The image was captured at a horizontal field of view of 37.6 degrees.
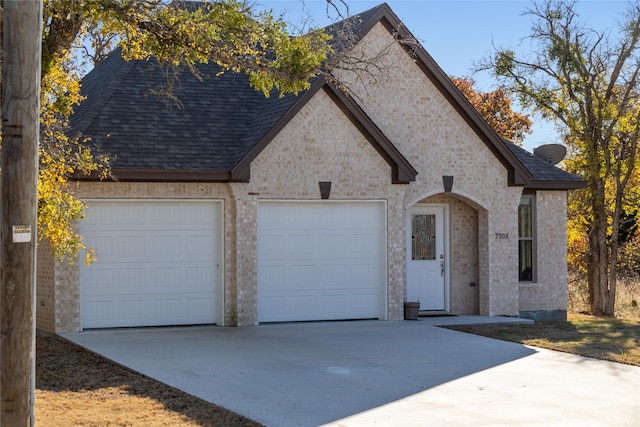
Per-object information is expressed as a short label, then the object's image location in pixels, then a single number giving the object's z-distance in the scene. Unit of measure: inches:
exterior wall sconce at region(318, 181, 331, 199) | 705.6
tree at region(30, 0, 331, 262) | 442.6
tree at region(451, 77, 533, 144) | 1496.1
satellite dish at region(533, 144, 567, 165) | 870.4
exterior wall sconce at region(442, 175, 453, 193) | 763.4
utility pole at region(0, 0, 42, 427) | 291.3
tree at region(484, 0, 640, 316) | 901.2
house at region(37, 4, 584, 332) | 662.5
